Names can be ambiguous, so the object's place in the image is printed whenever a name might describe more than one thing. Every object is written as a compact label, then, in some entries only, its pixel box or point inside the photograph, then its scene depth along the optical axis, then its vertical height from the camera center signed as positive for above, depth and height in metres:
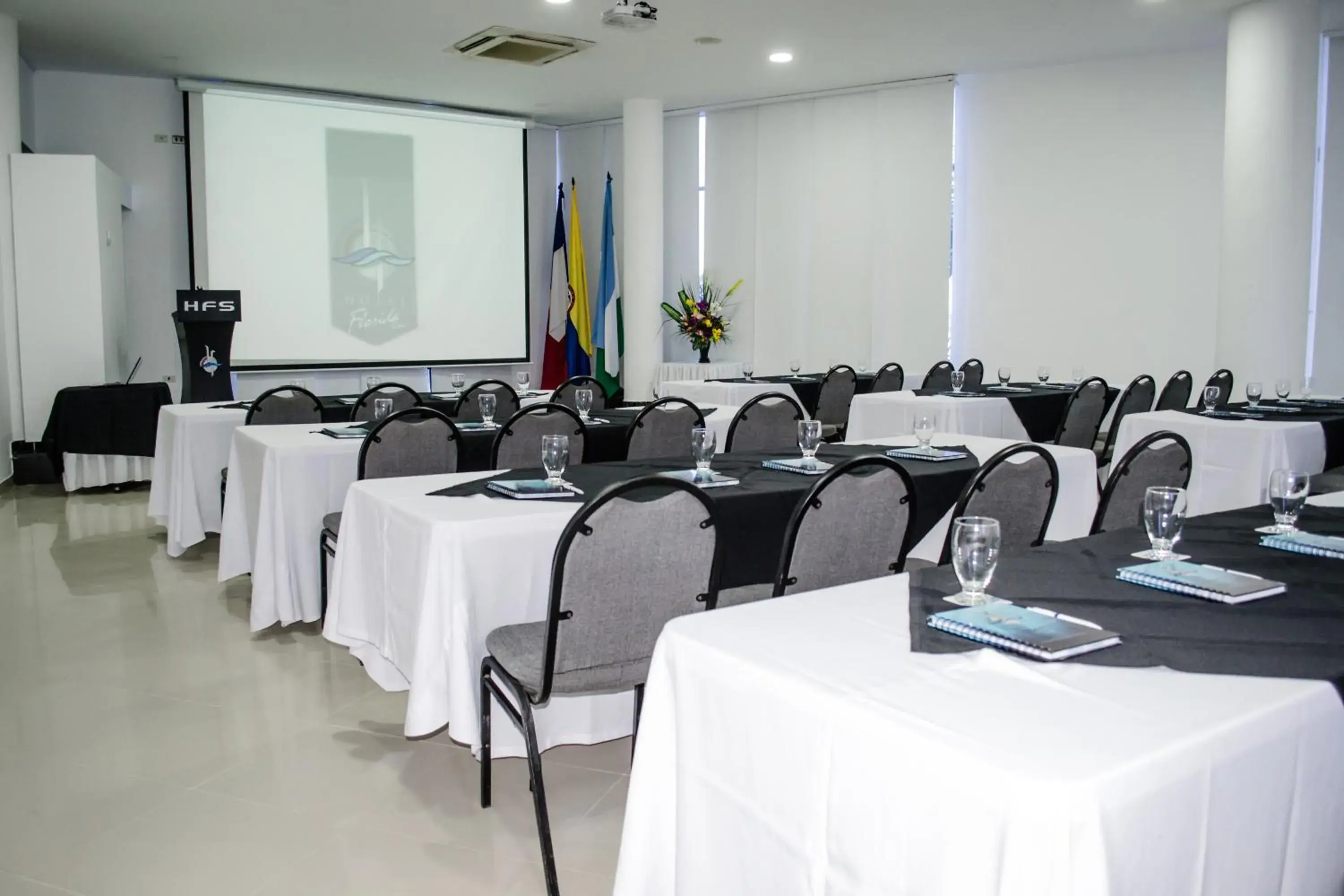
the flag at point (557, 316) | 12.05 +0.47
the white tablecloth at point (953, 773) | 1.19 -0.52
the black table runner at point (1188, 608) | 1.53 -0.42
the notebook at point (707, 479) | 3.05 -0.36
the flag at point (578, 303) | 11.95 +0.61
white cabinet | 7.95 +0.61
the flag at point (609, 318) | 11.77 +0.45
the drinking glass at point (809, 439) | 3.32 -0.26
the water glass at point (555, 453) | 2.95 -0.27
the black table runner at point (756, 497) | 2.96 -0.41
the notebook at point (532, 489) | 2.93 -0.37
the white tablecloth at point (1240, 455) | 4.61 -0.42
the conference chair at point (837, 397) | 7.96 -0.29
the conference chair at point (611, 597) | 2.26 -0.53
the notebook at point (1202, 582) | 1.85 -0.40
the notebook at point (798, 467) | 3.32 -0.34
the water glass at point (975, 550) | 1.68 -0.31
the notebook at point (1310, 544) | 2.18 -0.39
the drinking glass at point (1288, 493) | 2.25 -0.28
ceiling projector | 6.03 +1.95
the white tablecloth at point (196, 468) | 5.24 -0.56
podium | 7.24 +0.12
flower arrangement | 10.69 +0.39
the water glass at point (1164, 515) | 2.01 -0.30
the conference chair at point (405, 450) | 3.90 -0.35
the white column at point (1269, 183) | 7.16 +1.22
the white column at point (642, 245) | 10.54 +1.13
